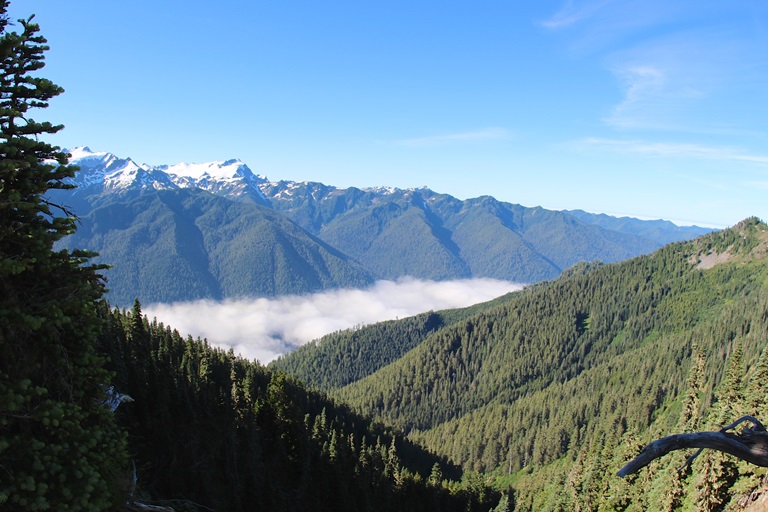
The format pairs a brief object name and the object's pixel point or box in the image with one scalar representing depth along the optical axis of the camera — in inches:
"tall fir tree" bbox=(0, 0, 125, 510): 426.6
